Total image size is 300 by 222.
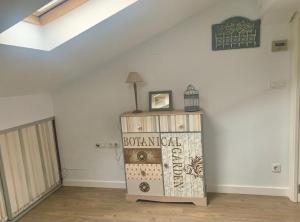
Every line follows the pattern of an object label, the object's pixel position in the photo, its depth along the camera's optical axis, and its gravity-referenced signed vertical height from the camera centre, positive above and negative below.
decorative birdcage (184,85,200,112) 2.58 -0.14
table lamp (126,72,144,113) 2.54 +0.11
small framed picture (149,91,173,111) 2.63 -0.16
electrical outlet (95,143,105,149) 2.96 -0.69
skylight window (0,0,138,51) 1.67 +0.55
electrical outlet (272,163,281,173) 2.53 -0.96
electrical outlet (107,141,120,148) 2.91 -0.67
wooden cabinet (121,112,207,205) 2.40 -0.74
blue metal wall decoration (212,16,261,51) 2.37 +0.49
